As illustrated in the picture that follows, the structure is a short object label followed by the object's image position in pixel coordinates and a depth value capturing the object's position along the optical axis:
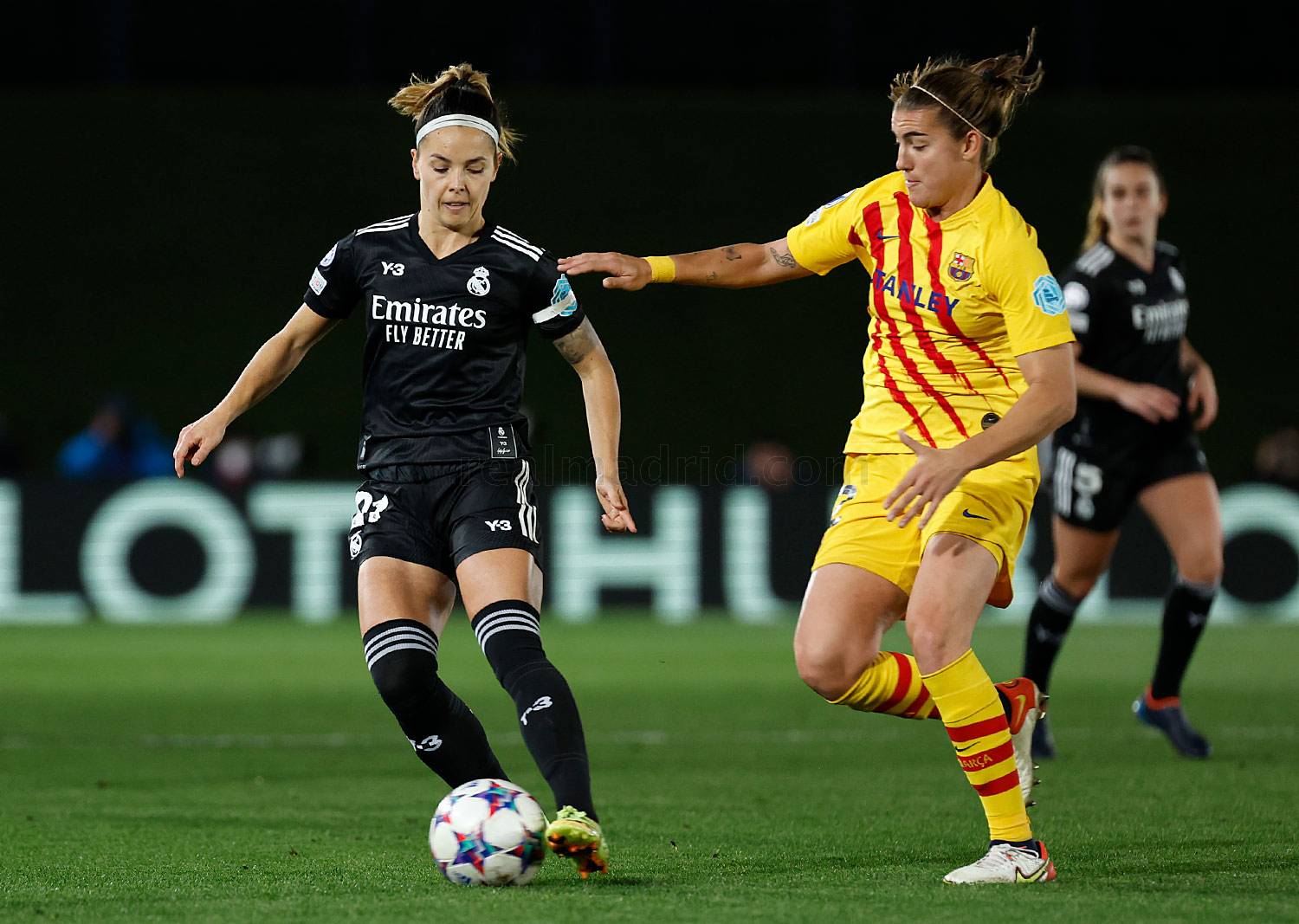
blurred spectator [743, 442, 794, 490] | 33.84
